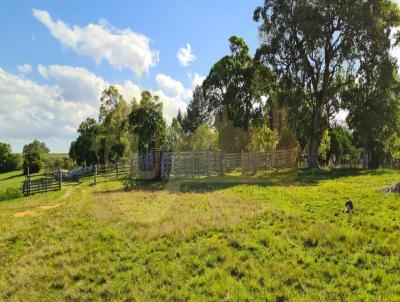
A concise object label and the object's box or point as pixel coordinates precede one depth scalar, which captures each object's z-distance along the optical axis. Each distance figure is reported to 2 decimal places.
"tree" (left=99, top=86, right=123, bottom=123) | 56.91
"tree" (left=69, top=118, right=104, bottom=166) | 62.44
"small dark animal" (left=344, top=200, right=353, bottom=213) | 12.55
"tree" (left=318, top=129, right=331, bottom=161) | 48.19
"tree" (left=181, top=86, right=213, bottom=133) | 92.19
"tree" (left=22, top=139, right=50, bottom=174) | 79.49
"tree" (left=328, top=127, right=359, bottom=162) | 58.72
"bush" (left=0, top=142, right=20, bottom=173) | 95.06
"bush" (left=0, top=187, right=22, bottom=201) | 28.63
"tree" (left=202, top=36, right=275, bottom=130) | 47.75
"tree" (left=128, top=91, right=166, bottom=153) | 41.47
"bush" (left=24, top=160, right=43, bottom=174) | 79.22
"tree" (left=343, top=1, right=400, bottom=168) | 33.75
